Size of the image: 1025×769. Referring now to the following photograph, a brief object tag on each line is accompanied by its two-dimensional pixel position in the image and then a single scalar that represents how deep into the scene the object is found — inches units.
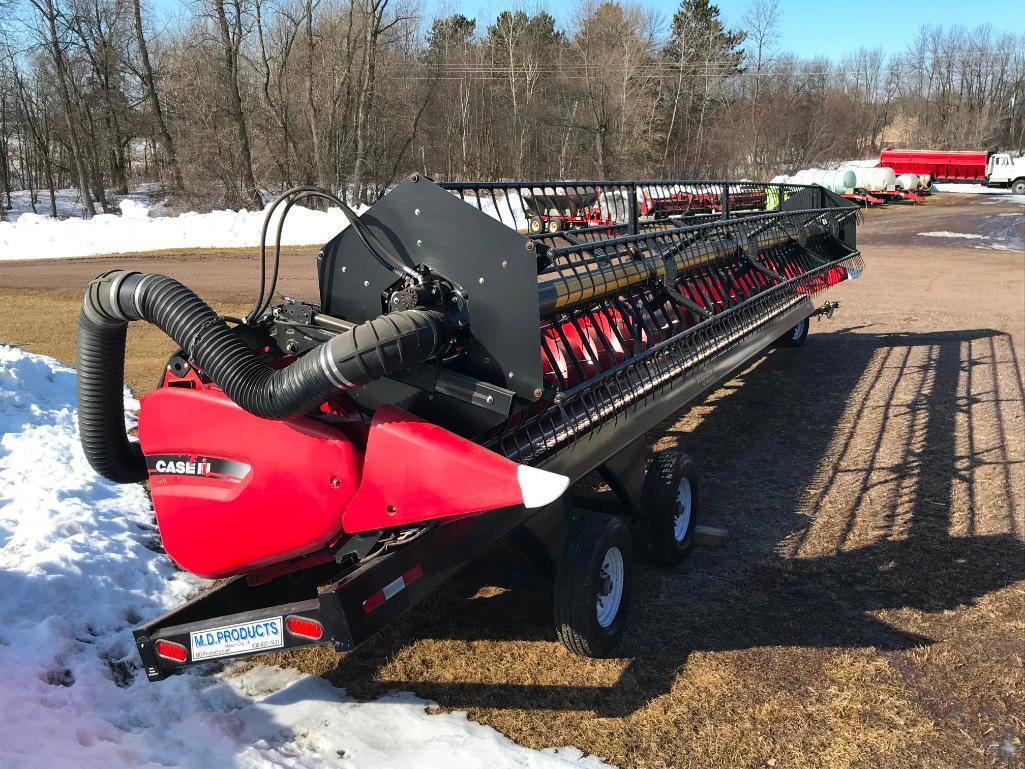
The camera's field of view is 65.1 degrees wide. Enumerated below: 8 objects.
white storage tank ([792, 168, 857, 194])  1434.5
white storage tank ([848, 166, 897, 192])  1471.5
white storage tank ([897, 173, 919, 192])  1545.3
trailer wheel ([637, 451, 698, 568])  174.2
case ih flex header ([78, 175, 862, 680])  110.3
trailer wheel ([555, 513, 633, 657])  139.2
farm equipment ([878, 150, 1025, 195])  1727.4
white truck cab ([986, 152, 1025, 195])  1711.4
